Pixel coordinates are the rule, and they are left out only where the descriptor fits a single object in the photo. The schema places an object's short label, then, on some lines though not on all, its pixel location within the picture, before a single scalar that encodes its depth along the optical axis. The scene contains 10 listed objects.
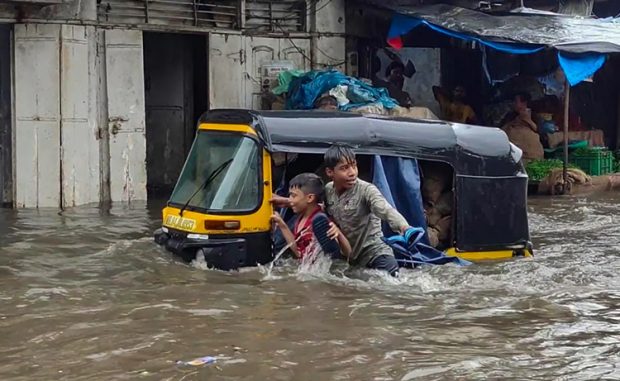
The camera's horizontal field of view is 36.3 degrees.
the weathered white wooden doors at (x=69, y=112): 13.33
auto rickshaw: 8.01
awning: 14.84
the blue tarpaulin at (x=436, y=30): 15.16
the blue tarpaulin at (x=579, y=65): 14.82
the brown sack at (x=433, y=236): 8.82
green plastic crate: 17.22
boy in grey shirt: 7.73
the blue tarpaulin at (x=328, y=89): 14.25
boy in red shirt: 7.79
